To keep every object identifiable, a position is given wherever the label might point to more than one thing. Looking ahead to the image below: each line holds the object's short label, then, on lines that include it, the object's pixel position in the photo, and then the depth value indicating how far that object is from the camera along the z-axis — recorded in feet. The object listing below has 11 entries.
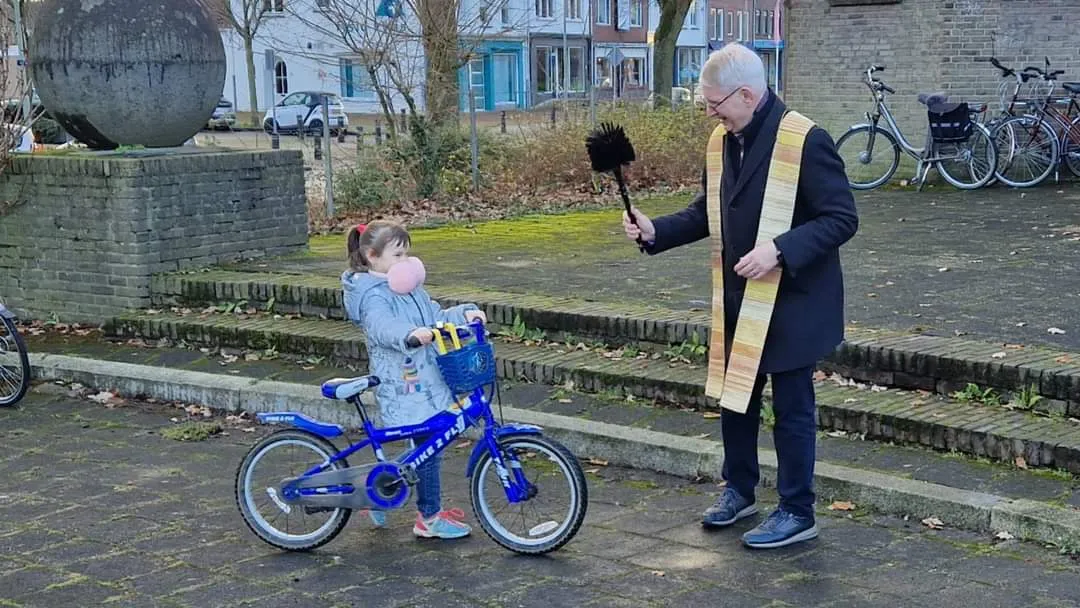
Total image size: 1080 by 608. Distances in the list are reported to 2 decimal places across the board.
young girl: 17.11
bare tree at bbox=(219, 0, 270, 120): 147.75
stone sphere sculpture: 32.94
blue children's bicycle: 16.78
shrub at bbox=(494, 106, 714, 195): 59.26
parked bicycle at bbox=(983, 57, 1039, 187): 50.72
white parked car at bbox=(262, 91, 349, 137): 136.67
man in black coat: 16.21
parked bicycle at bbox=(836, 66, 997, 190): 50.49
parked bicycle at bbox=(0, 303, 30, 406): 26.89
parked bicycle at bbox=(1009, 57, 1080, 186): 50.03
